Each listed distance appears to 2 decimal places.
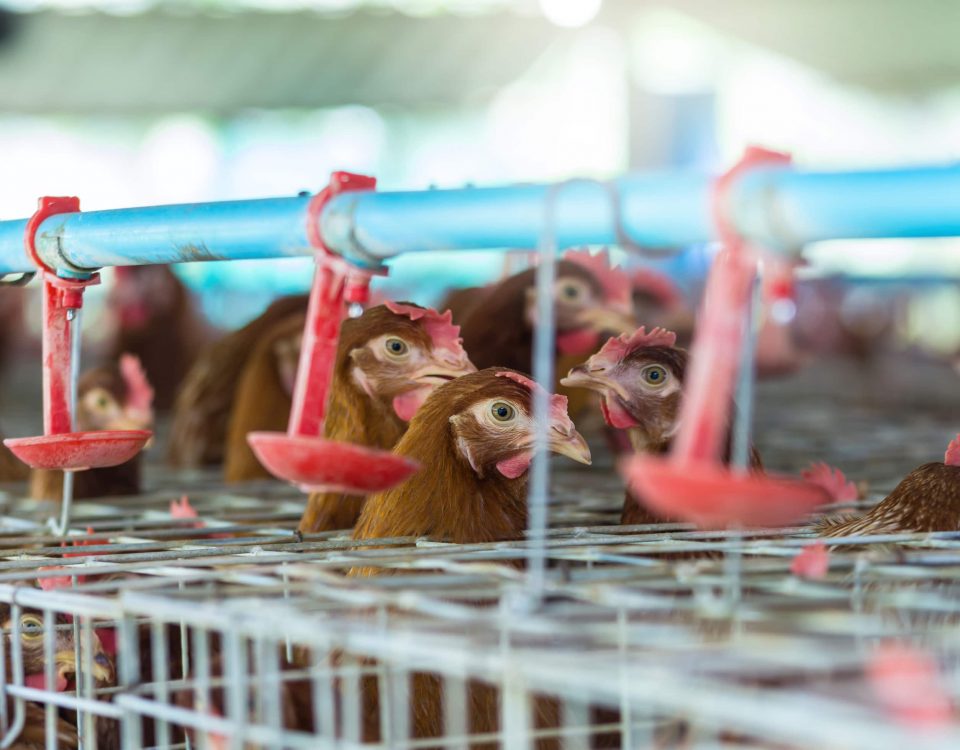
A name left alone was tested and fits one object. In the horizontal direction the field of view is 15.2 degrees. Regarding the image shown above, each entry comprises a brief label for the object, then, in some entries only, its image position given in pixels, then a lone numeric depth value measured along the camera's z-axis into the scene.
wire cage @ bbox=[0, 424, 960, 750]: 1.37
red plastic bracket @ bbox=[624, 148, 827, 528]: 1.35
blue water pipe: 1.37
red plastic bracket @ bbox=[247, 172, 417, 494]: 1.45
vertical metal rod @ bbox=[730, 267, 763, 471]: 1.41
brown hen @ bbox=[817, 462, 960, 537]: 1.67
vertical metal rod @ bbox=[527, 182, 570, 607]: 1.42
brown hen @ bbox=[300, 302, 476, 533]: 1.86
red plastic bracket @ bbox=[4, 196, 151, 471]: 1.61
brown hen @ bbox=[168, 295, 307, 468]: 2.61
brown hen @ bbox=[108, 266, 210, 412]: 5.39
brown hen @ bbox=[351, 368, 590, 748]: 1.71
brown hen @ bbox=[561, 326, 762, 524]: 1.81
